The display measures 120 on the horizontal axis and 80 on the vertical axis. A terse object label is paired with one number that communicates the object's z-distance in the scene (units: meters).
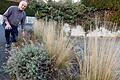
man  3.92
